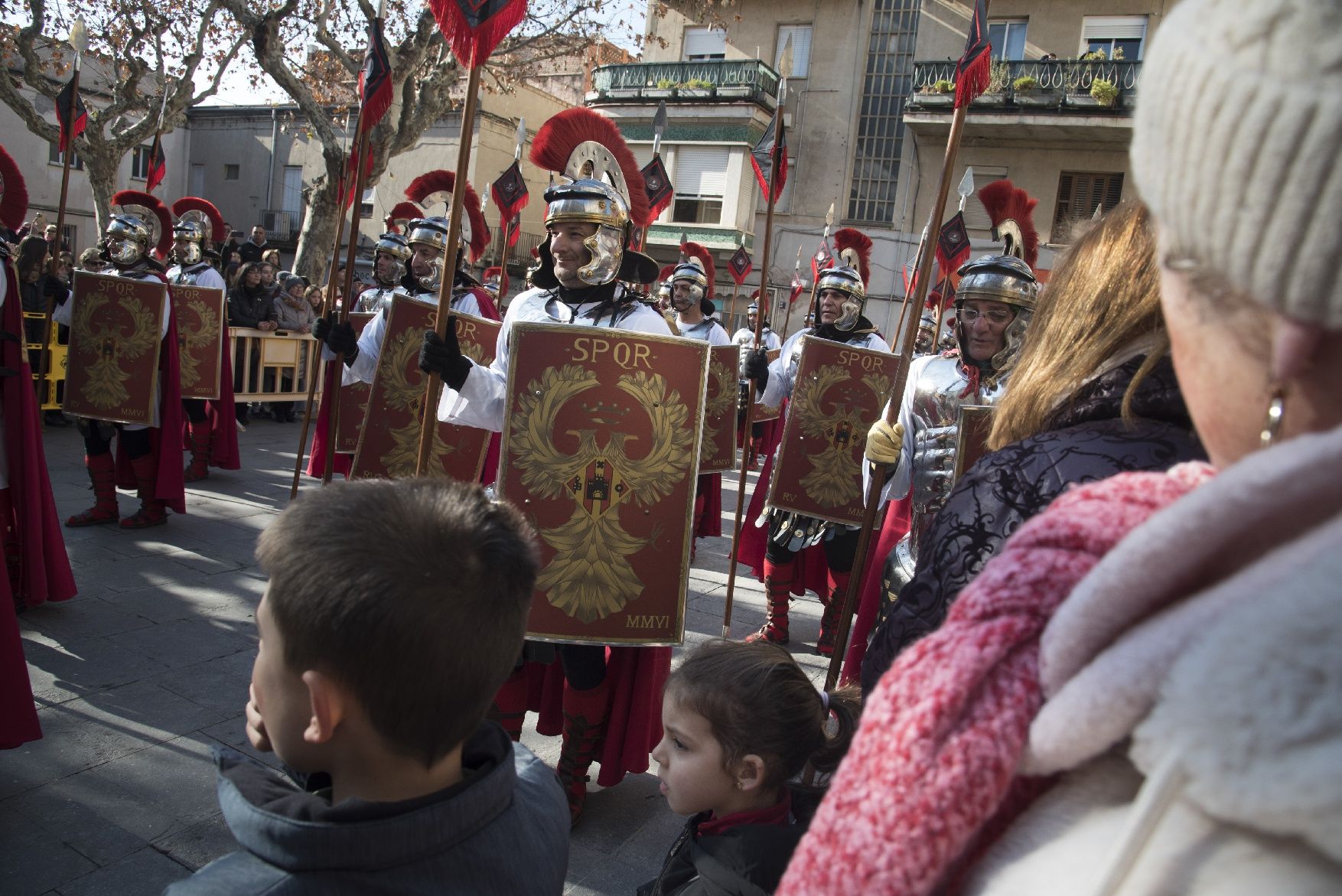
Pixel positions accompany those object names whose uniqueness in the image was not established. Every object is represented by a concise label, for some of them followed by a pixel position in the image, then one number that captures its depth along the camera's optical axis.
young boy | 1.11
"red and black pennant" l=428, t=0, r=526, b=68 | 2.88
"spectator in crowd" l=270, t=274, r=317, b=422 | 11.78
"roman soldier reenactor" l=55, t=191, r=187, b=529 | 6.14
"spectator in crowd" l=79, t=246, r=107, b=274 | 7.54
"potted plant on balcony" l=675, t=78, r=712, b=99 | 23.36
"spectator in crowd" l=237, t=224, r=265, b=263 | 12.68
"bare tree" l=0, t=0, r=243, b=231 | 13.55
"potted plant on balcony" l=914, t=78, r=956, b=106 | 20.75
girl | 2.00
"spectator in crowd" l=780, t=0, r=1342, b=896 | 0.48
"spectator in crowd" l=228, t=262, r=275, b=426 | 11.13
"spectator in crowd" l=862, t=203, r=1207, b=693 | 1.27
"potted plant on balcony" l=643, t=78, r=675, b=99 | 23.84
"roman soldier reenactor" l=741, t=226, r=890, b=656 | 5.02
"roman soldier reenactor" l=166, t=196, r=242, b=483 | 7.51
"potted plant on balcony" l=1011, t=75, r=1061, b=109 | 19.91
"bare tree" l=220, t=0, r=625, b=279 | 11.70
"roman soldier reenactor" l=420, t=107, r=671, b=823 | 3.16
